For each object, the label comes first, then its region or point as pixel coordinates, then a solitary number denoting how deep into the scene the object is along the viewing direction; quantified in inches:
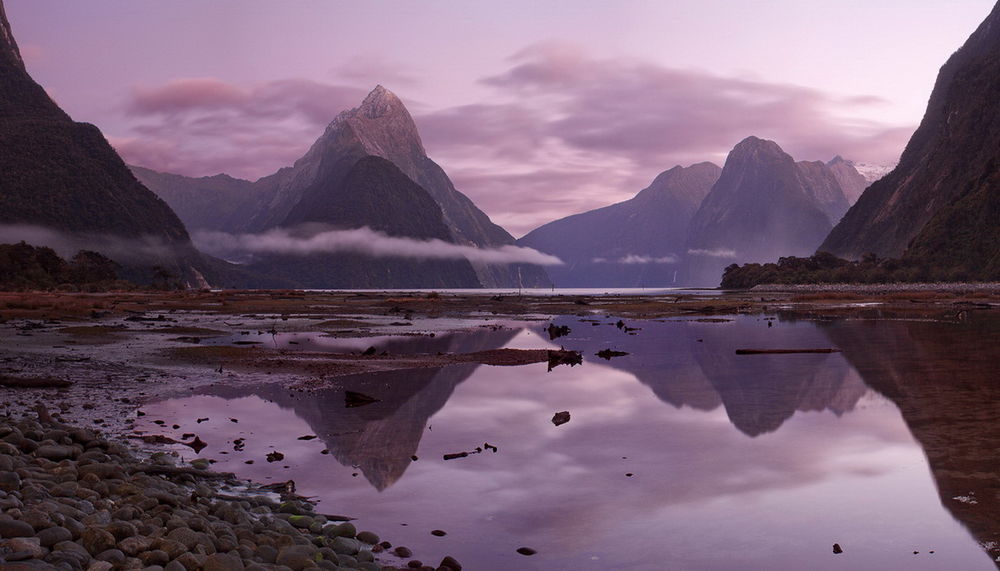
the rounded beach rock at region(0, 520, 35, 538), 316.5
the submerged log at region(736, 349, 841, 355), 1525.6
